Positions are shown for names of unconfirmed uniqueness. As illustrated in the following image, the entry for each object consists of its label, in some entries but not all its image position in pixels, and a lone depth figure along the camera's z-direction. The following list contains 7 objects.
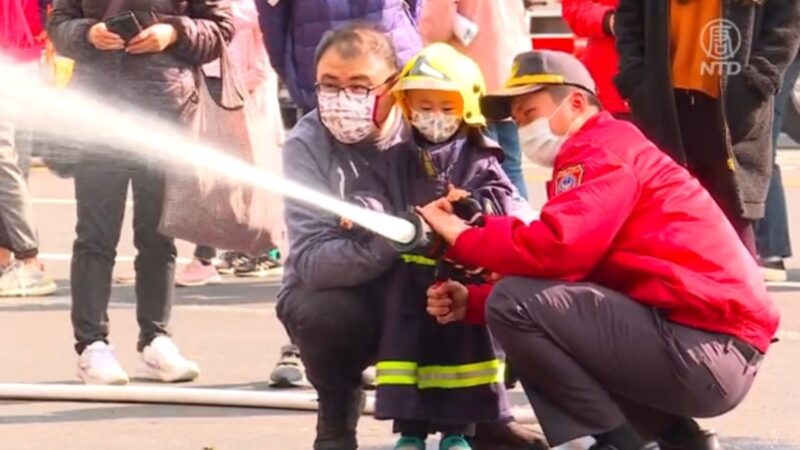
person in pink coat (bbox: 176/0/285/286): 10.60
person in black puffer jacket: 9.90
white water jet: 9.54
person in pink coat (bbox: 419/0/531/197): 11.53
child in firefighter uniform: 7.89
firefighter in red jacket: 7.31
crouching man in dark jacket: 7.91
